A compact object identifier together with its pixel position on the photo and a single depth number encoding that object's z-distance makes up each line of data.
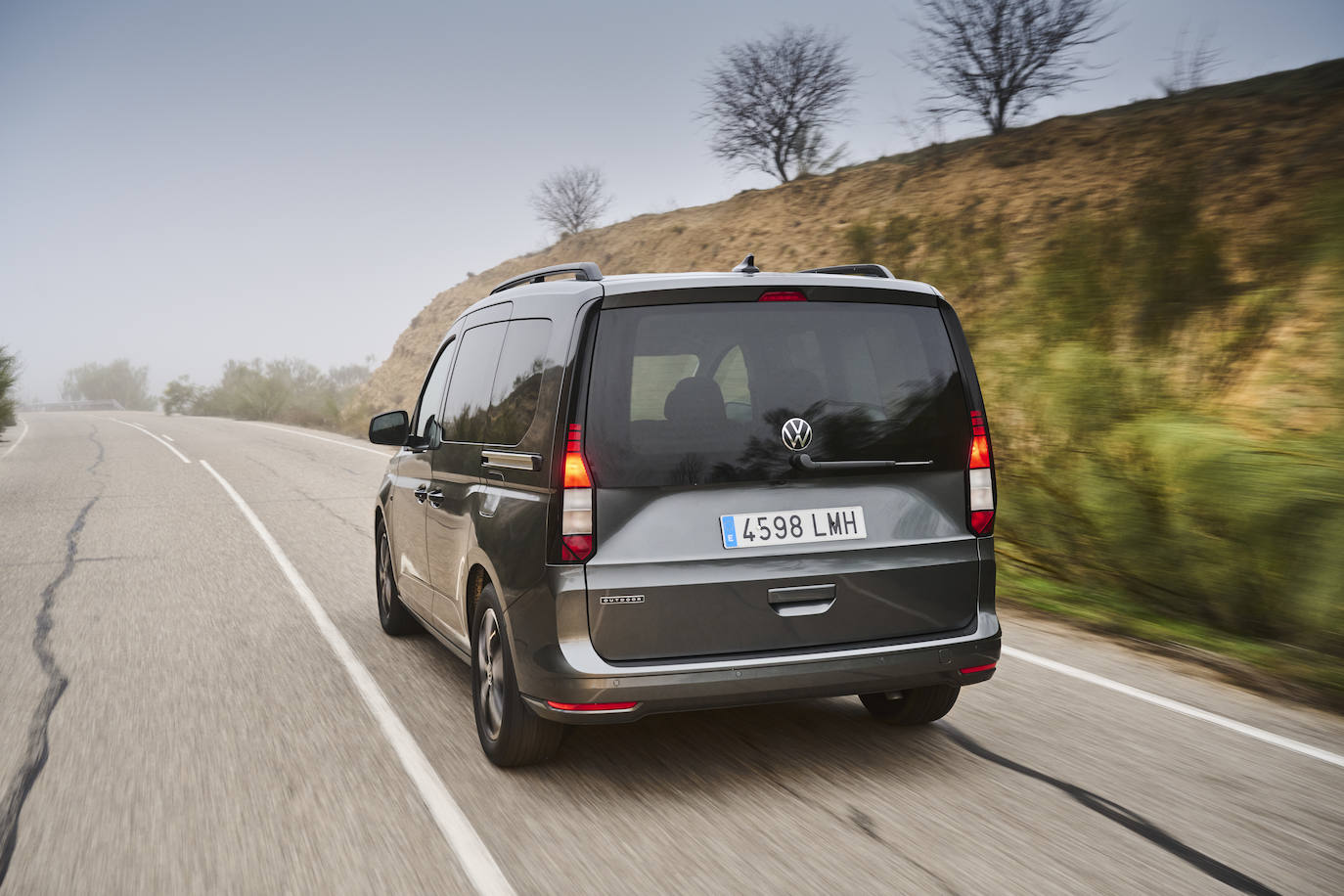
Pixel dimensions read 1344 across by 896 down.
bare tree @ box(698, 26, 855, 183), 31.59
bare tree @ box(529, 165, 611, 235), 44.69
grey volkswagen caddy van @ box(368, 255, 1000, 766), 3.75
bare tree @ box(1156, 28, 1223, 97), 20.75
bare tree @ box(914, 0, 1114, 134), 23.61
